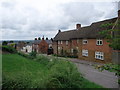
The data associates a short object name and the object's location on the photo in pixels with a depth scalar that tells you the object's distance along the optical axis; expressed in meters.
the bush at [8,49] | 23.46
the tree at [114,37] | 5.05
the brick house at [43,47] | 44.41
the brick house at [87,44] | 18.83
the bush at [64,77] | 5.57
